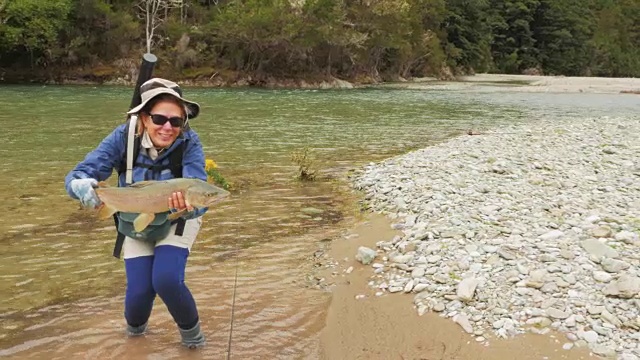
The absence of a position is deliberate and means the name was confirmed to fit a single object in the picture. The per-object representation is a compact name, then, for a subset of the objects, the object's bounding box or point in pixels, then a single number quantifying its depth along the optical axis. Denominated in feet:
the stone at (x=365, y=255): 19.38
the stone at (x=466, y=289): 15.08
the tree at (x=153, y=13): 161.83
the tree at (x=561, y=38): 307.78
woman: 12.45
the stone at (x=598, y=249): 16.51
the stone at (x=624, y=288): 13.94
